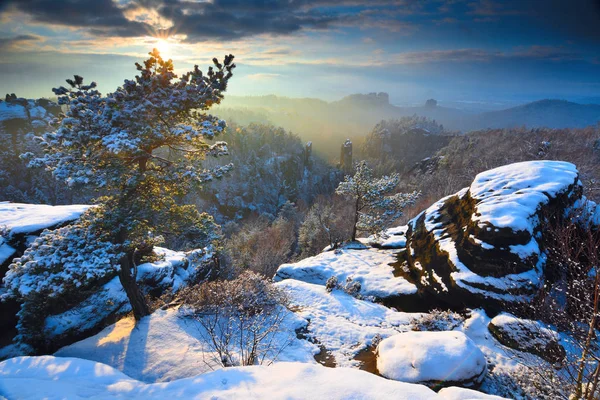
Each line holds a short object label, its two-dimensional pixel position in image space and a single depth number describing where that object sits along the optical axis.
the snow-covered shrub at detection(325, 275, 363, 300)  15.01
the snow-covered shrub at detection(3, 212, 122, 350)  7.40
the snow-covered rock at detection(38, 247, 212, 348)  10.34
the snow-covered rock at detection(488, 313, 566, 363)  7.79
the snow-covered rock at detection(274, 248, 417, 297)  14.89
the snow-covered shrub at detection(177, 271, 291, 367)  9.61
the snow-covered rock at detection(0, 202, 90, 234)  11.89
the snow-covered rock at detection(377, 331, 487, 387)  7.37
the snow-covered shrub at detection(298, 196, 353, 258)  39.72
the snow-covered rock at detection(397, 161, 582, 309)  10.23
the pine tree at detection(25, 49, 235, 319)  7.43
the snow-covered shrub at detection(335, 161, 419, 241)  22.62
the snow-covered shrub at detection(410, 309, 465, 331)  10.44
